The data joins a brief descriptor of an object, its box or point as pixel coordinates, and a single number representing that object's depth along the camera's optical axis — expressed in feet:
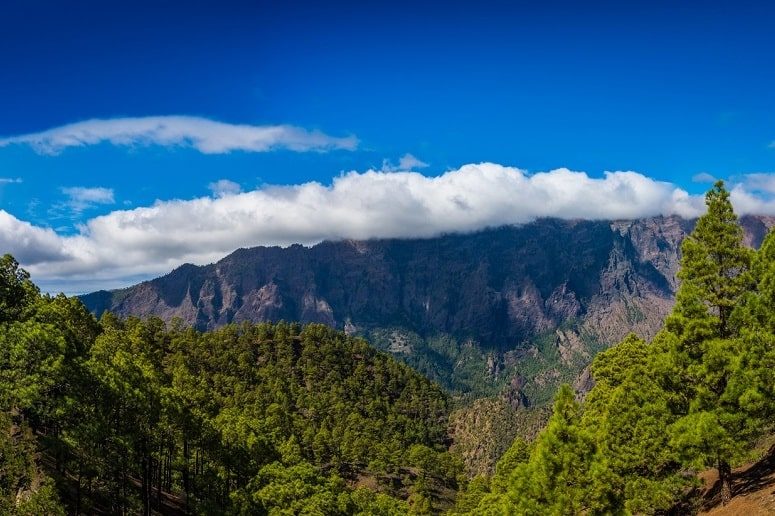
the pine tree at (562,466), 135.54
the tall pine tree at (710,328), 127.65
